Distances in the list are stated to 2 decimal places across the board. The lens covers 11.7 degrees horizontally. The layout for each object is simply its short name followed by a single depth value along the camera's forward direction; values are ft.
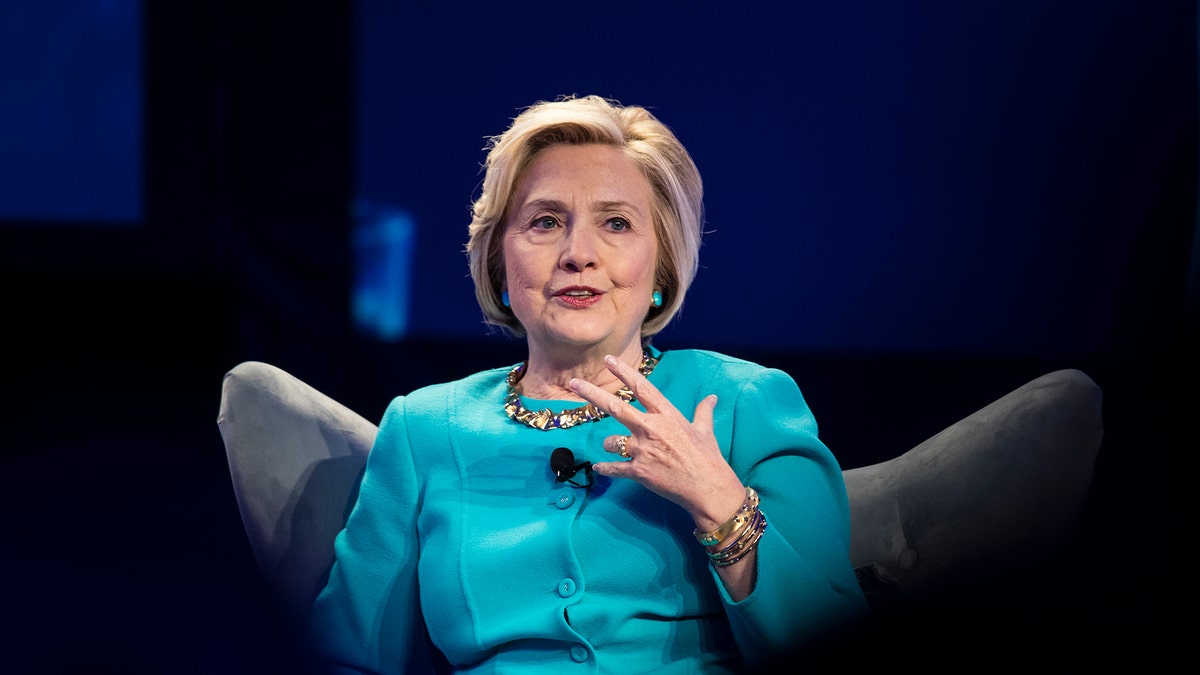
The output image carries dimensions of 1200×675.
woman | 14.35
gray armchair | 14.65
